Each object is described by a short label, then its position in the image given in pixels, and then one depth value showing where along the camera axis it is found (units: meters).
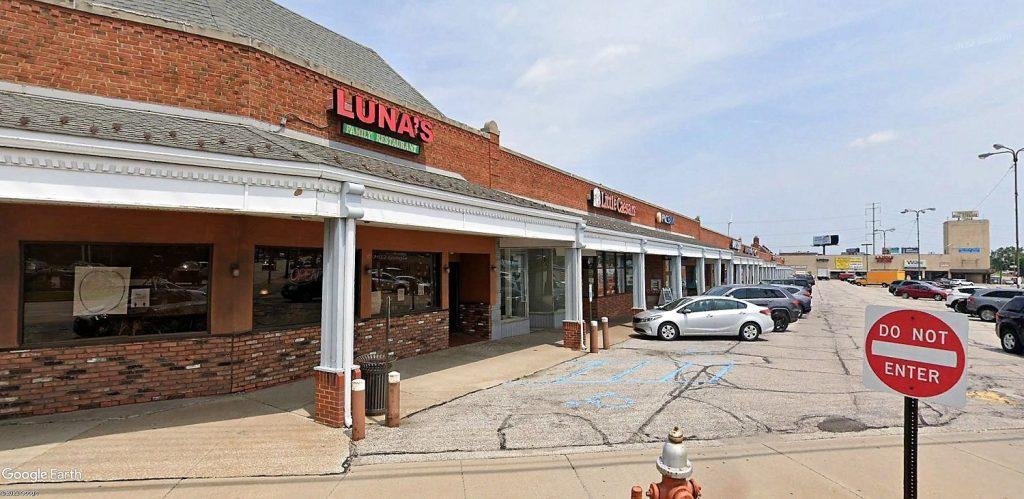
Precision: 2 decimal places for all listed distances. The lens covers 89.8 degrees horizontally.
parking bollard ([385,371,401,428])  7.11
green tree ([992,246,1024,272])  153.79
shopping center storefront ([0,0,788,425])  6.23
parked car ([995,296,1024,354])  13.68
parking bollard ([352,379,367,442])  6.56
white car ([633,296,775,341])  16.02
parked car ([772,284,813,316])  24.42
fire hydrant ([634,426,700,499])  3.94
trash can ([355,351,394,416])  7.76
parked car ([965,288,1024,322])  23.31
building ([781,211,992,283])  94.94
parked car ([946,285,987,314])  28.12
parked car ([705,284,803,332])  18.66
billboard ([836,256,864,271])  118.74
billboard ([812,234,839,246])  139.12
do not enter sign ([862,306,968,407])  3.05
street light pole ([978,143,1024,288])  29.62
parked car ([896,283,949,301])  40.94
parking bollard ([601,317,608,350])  14.11
